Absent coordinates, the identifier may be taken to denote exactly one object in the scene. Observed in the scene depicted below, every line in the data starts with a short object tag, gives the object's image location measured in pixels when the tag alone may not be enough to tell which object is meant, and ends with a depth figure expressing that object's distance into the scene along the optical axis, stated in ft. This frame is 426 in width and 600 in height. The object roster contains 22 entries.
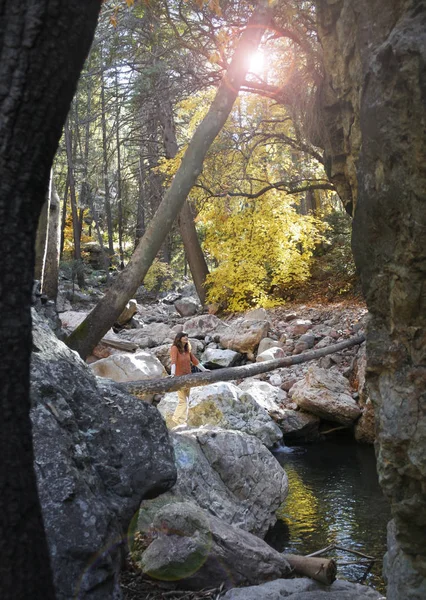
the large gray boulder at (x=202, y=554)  11.86
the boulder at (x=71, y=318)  40.98
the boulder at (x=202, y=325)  46.01
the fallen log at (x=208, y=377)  20.99
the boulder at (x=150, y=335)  44.75
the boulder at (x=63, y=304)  59.32
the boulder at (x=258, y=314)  47.14
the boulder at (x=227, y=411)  27.32
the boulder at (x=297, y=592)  10.88
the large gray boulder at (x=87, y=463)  8.41
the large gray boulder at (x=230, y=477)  17.35
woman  27.04
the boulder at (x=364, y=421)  30.26
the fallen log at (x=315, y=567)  12.88
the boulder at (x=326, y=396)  31.27
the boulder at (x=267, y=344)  40.04
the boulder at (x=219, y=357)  38.70
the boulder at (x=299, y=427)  31.65
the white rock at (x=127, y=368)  33.12
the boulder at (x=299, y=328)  41.88
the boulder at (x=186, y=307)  59.31
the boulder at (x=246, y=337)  41.06
